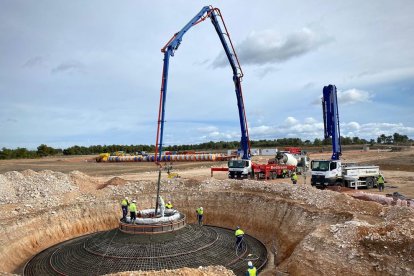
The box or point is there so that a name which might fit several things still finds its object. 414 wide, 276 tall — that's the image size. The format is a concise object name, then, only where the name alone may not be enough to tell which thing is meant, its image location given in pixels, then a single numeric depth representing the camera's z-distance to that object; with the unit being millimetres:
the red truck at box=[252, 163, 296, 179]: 39406
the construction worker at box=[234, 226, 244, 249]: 17500
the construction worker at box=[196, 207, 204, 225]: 22825
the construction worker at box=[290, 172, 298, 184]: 33219
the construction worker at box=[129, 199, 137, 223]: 18469
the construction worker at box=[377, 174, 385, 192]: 31881
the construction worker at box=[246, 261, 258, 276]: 12094
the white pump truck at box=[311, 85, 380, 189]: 32125
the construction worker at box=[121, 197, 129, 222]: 22323
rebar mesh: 15562
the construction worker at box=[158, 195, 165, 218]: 18992
